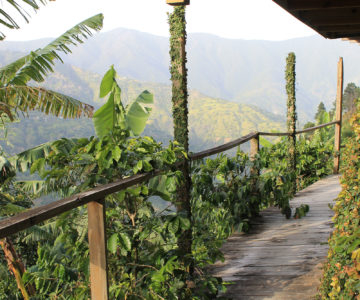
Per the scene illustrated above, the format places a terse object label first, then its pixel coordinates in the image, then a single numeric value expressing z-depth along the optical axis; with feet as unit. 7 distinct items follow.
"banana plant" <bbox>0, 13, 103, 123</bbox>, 20.26
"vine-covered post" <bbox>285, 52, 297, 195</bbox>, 20.81
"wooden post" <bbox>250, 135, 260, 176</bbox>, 15.97
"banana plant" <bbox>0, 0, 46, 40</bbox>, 14.93
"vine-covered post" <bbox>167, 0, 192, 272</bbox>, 9.84
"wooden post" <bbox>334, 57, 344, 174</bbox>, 27.14
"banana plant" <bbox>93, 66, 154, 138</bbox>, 11.04
